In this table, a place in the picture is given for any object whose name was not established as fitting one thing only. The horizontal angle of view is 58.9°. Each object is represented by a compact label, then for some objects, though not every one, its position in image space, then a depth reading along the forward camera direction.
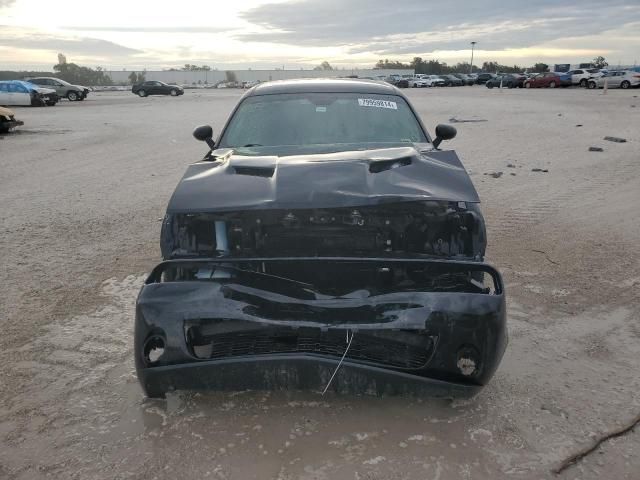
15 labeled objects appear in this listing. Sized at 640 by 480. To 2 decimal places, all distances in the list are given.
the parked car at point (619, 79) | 37.06
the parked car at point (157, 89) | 45.44
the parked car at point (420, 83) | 57.88
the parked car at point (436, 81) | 58.34
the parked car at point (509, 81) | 48.84
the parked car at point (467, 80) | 60.91
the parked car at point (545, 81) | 45.03
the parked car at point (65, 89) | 35.91
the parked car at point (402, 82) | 58.13
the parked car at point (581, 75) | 43.50
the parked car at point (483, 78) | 59.97
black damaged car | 2.69
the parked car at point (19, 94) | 26.89
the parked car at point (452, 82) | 59.72
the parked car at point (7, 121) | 16.69
